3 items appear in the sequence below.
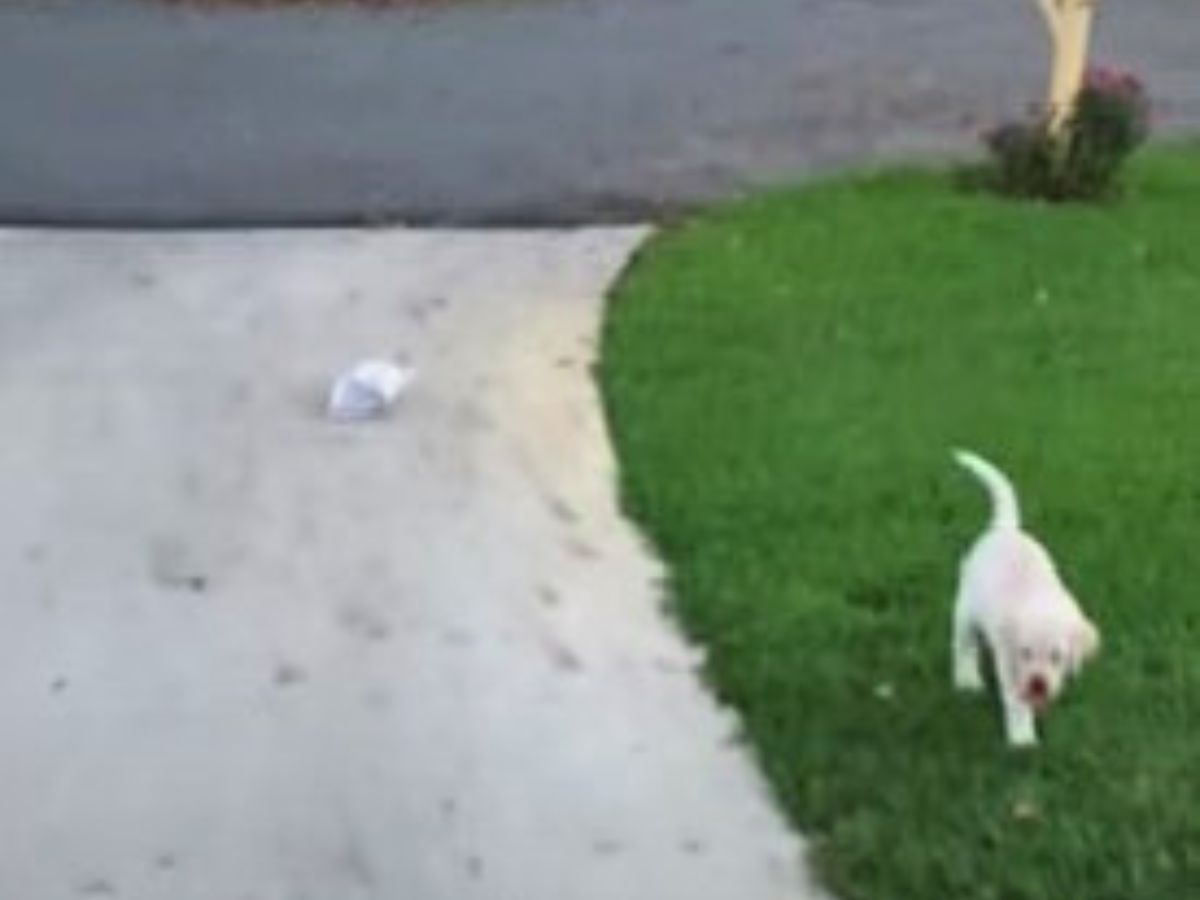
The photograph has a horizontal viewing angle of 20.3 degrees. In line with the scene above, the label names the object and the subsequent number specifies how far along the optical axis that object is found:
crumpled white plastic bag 7.29
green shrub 9.70
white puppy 5.19
